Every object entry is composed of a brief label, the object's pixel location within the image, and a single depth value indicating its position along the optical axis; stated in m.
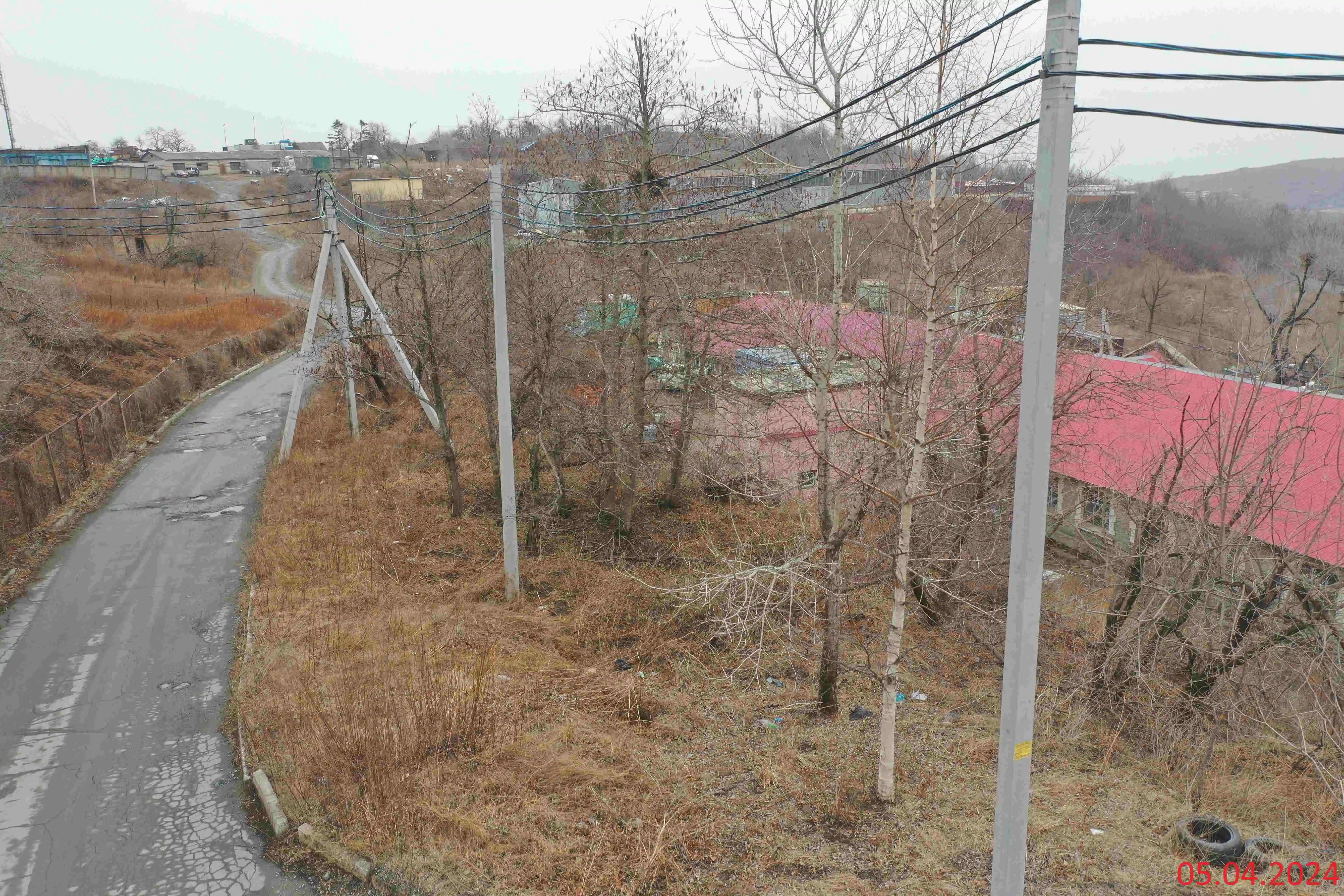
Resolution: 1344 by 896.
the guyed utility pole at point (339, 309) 18.67
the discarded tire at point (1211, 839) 6.74
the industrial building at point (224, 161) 100.69
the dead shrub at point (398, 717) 7.77
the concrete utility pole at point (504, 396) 11.14
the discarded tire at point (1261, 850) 6.81
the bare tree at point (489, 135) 14.98
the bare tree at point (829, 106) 8.59
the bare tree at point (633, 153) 13.43
